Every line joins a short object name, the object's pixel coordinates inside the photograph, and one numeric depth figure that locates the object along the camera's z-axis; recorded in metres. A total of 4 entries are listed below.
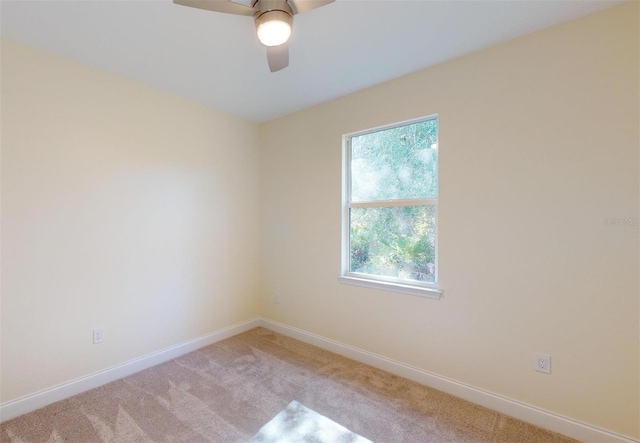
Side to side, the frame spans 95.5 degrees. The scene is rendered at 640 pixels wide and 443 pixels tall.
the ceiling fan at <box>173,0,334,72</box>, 1.38
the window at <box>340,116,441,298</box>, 2.38
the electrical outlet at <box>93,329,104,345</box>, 2.31
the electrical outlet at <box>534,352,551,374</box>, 1.84
